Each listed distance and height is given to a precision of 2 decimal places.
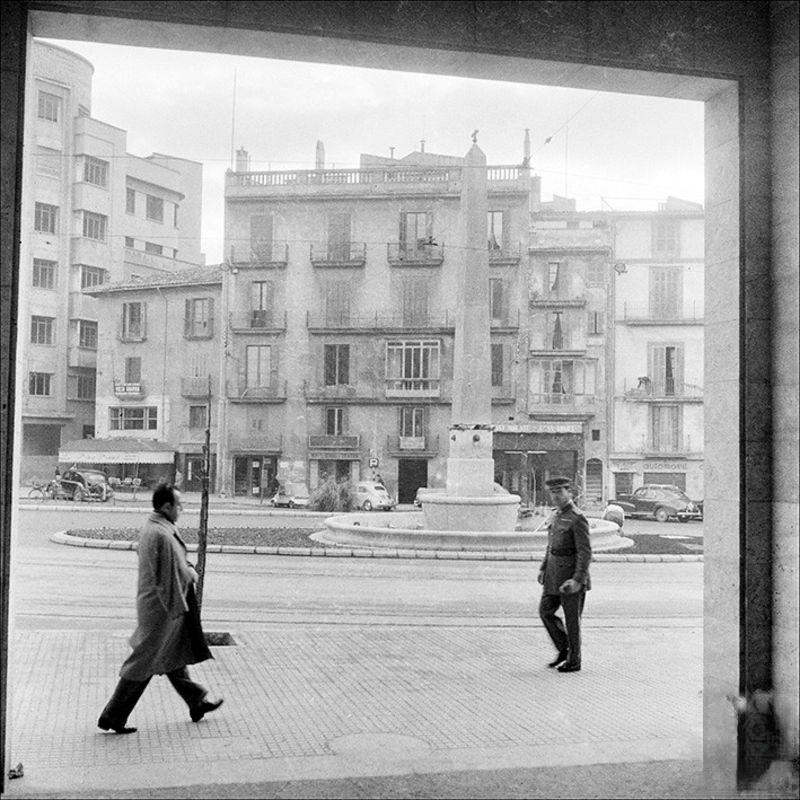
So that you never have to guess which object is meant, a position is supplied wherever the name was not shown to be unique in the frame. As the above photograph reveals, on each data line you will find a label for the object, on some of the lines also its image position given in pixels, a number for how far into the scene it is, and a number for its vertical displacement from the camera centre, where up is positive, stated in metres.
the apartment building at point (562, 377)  43.91 +2.71
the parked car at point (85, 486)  36.41 -2.20
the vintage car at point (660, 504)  33.78 -2.37
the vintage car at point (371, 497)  36.94 -2.47
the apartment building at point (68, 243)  48.00 +9.43
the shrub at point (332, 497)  34.50 -2.34
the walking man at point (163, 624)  6.10 -1.26
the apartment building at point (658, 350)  44.72 +4.10
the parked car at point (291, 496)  37.47 -2.58
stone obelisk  19.50 +0.82
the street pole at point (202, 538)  9.44 -1.10
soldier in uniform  8.34 -1.23
